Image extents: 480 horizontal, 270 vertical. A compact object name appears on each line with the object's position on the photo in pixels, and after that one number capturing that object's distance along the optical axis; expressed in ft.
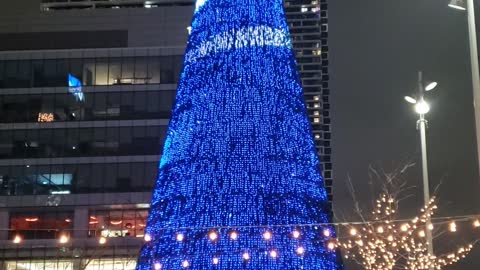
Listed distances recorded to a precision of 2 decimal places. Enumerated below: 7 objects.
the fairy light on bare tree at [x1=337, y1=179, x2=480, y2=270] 67.87
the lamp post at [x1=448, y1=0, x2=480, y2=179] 47.16
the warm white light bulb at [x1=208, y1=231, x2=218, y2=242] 55.64
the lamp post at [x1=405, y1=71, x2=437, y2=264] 70.91
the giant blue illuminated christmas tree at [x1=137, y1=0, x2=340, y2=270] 56.29
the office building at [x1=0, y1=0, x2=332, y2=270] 174.91
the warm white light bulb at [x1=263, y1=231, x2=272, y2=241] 55.79
